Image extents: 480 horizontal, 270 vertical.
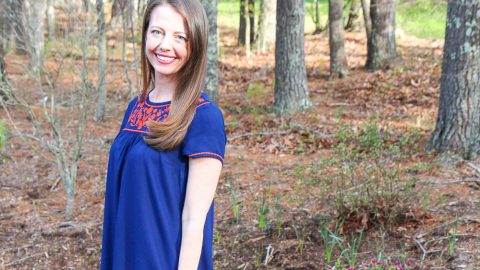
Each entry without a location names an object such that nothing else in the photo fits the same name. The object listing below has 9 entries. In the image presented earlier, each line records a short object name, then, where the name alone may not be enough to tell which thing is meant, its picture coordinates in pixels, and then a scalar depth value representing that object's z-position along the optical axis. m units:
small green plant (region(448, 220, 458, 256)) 4.02
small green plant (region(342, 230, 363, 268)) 3.97
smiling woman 2.05
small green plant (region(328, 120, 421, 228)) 4.46
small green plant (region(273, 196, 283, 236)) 4.72
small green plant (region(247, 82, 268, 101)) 10.47
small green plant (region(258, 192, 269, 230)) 4.71
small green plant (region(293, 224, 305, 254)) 4.43
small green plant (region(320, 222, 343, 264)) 4.15
